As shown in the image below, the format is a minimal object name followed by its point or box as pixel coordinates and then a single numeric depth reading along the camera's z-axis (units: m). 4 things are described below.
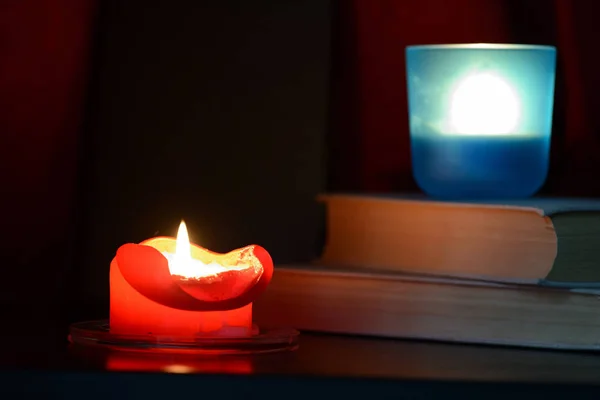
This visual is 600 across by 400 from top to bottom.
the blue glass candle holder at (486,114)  1.08
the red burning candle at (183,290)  0.97
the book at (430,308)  1.01
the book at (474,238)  1.02
